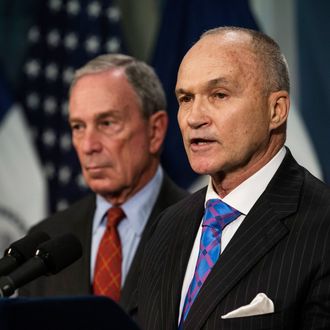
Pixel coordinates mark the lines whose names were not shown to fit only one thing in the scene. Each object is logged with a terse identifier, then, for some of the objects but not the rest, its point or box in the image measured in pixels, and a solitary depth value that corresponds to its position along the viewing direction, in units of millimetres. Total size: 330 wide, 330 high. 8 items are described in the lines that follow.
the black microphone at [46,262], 3256
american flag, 8828
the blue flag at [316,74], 6867
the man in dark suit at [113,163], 5965
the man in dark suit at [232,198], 3602
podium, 2691
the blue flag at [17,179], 8906
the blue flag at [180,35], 7586
